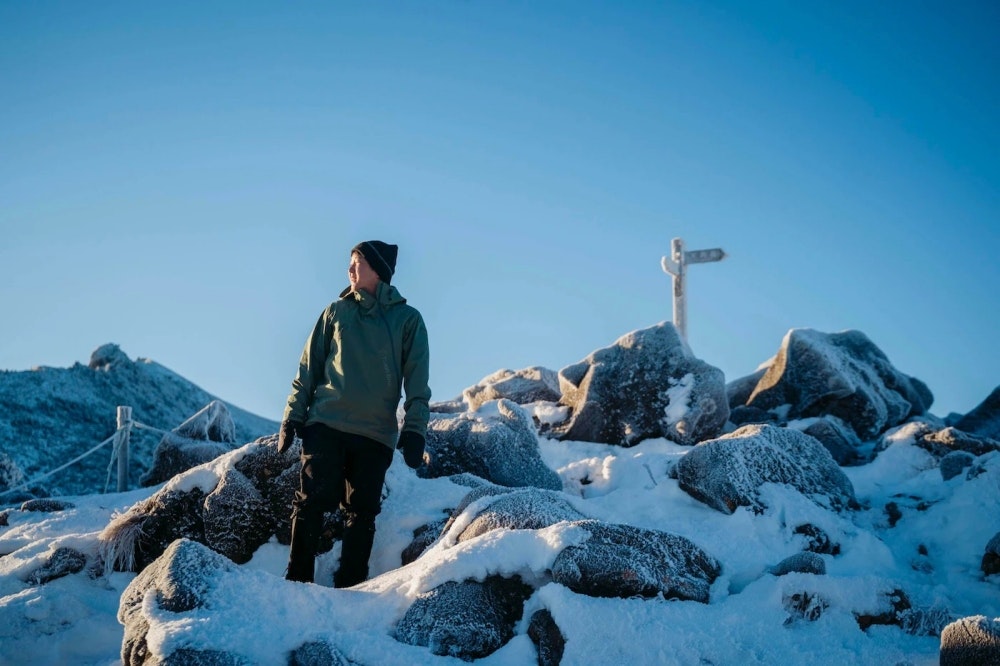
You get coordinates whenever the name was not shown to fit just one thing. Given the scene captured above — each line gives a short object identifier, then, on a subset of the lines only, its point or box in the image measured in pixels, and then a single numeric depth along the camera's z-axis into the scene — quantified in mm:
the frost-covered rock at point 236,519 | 5598
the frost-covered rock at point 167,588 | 3352
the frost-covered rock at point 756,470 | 5883
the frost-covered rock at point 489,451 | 6961
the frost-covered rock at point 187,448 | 8586
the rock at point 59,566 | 5078
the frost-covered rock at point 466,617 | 3521
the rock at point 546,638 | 3447
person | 4555
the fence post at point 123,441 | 8891
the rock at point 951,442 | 7403
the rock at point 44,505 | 6801
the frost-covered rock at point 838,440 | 8758
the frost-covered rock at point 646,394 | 9438
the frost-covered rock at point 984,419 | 10984
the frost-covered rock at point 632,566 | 3783
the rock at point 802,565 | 4316
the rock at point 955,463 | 6676
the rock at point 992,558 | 4863
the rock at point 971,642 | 3229
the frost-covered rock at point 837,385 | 10352
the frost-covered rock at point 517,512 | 4461
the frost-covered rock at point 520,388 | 11242
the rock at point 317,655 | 3178
